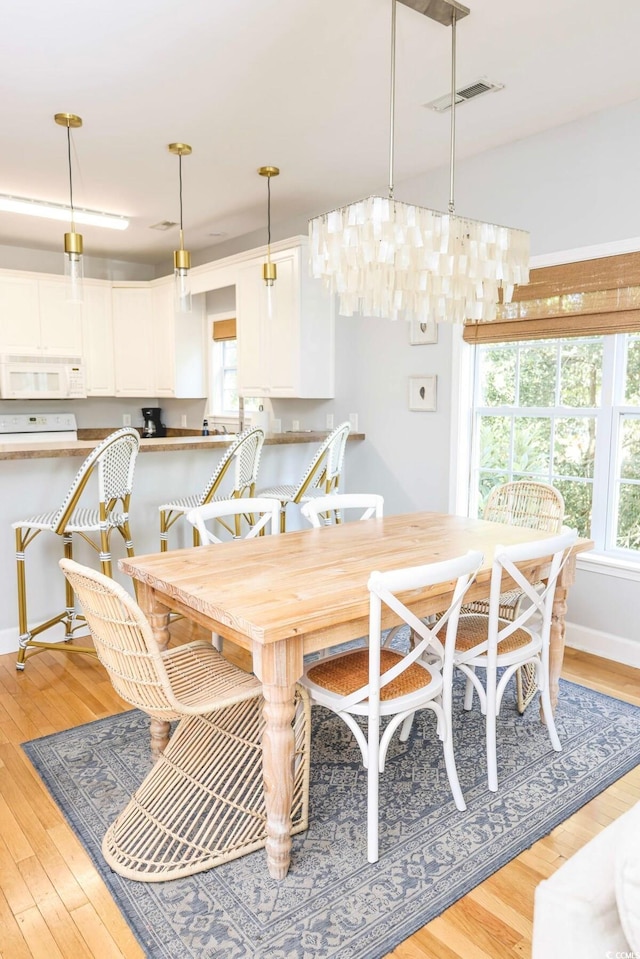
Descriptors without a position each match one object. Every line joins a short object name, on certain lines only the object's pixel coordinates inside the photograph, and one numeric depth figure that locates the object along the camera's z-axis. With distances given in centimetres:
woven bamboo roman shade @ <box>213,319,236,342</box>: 583
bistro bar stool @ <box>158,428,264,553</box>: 358
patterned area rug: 163
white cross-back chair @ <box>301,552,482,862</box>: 178
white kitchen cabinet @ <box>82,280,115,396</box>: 596
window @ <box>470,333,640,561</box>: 329
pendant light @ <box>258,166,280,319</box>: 405
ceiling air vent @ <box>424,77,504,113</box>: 286
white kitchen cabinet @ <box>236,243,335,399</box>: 454
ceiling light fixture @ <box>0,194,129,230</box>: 384
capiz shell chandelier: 207
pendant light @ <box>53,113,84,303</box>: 304
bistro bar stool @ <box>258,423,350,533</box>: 391
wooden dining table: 172
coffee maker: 669
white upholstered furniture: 81
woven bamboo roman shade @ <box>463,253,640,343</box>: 312
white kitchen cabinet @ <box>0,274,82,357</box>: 547
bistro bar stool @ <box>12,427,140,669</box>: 304
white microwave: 547
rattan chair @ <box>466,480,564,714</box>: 289
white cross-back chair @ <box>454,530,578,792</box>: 211
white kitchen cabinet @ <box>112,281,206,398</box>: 600
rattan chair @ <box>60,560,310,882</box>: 178
